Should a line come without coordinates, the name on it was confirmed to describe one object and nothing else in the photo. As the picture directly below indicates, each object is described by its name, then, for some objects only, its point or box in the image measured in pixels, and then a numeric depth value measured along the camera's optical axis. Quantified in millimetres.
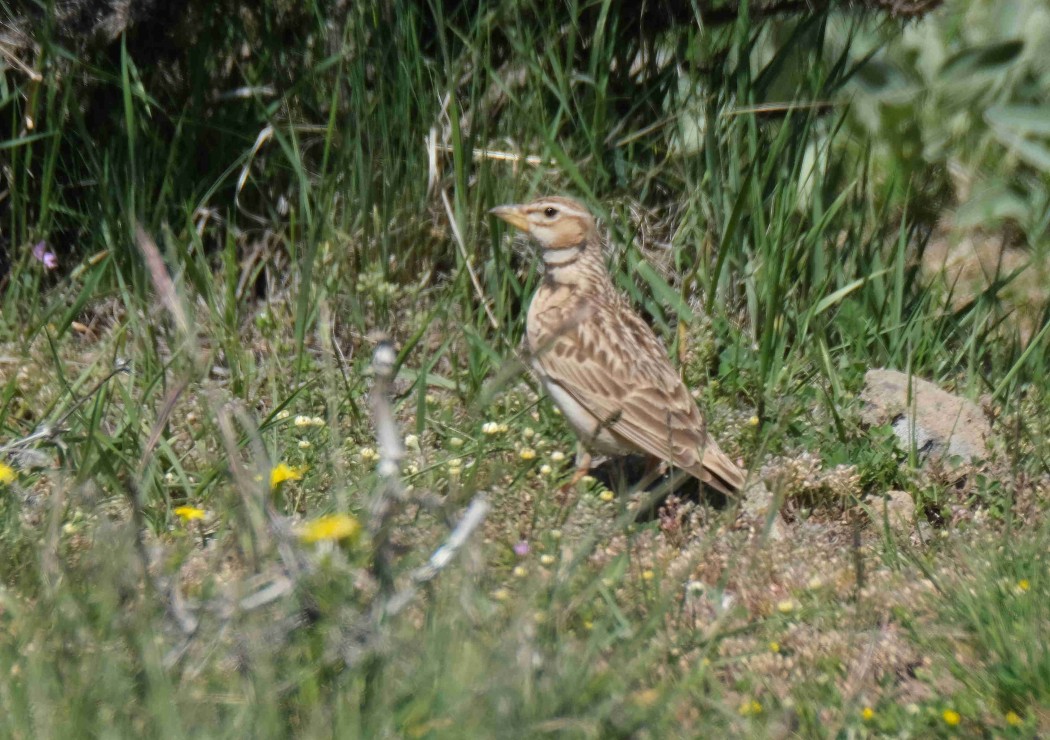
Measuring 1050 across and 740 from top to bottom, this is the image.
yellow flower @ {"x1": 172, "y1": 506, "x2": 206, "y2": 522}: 7895
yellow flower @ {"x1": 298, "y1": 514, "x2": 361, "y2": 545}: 5480
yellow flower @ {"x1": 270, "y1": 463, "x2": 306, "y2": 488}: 7965
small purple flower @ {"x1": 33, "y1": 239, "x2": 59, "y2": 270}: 11672
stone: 10195
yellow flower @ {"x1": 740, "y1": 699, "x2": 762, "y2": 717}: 6344
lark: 9867
